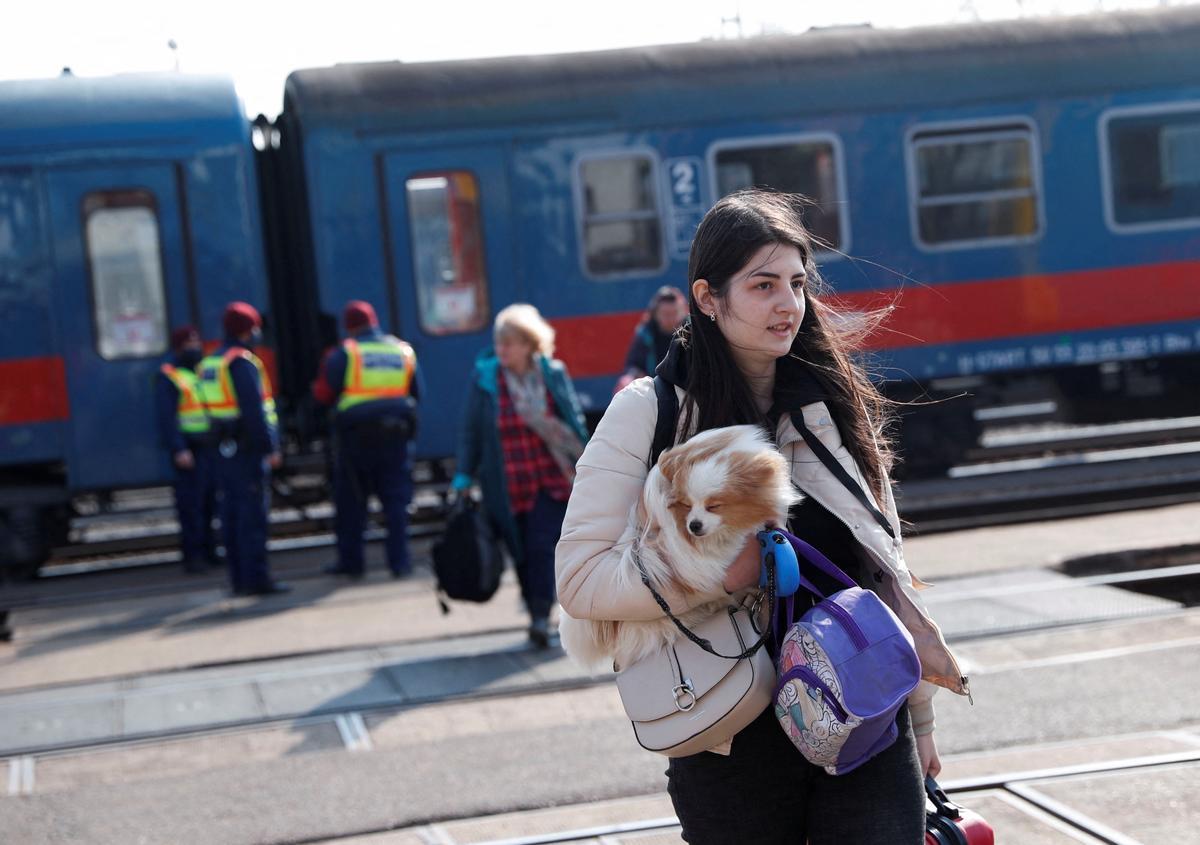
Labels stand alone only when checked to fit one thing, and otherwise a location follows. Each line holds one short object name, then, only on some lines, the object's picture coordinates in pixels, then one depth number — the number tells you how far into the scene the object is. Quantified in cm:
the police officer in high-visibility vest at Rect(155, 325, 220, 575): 1964
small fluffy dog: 480
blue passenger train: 2109
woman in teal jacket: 1359
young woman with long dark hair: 499
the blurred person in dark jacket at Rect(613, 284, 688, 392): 1631
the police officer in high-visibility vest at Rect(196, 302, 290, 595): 1759
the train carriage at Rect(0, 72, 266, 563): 2087
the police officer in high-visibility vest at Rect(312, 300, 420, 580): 1811
